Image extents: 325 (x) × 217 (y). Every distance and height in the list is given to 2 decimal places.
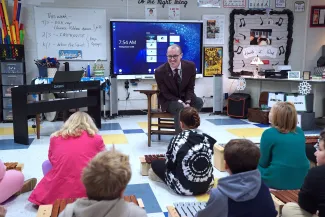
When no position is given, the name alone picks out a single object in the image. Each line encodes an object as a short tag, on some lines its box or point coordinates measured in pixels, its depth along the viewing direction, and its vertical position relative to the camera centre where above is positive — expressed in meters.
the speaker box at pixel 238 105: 7.13 -0.84
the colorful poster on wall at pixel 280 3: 7.90 +1.34
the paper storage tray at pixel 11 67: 6.51 -0.06
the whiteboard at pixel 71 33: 6.88 +0.61
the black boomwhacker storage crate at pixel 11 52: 6.43 +0.22
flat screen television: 7.16 +0.44
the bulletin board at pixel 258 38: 7.79 +0.57
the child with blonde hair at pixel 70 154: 2.61 -0.67
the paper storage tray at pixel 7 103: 6.59 -0.73
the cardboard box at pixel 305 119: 6.04 -0.95
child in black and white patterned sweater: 2.90 -0.79
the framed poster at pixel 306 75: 6.31 -0.21
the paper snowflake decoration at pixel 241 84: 7.39 -0.43
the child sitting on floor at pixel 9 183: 2.87 -0.99
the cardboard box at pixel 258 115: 6.51 -0.98
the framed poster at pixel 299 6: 8.00 +1.30
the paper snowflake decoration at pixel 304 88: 6.10 -0.42
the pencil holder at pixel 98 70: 6.98 -0.12
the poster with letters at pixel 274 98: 6.42 -0.63
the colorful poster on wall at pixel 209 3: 7.53 +1.29
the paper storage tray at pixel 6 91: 6.57 -0.50
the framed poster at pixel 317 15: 8.05 +1.10
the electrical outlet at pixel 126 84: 7.39 -0.42
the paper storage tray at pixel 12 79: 6.58 -0.28
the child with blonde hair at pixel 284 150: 2.73 -0.67
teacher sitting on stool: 4.83 -0.24
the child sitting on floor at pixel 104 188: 1.41 -0.50
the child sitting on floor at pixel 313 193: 1.87 -0.71
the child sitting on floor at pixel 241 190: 1.68 -0.60
